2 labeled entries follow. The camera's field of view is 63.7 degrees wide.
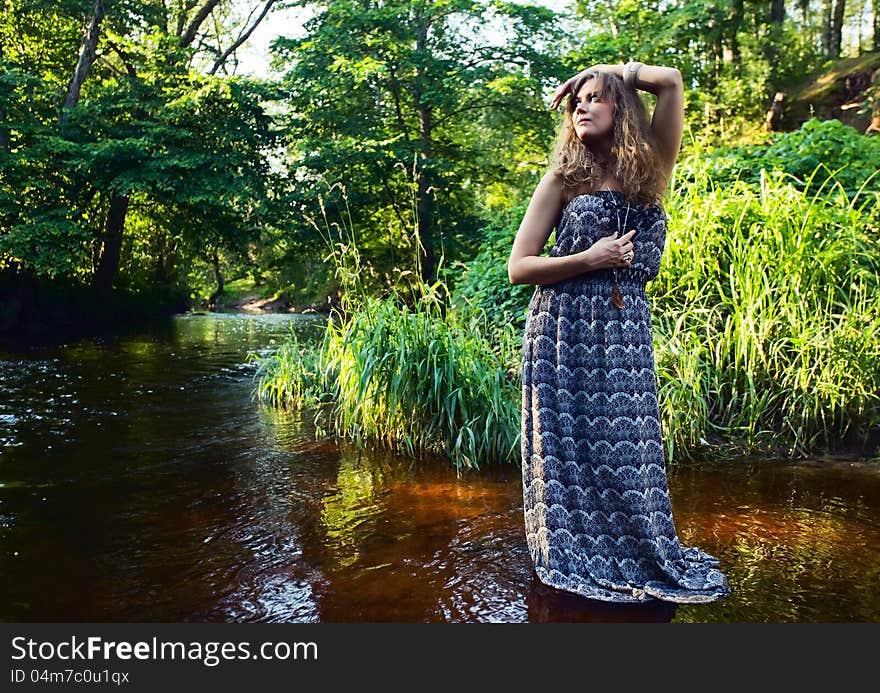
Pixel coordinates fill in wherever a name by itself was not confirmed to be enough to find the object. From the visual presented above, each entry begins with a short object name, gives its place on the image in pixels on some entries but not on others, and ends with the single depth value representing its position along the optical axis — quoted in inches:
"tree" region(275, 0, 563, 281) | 540.1
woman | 90.7
